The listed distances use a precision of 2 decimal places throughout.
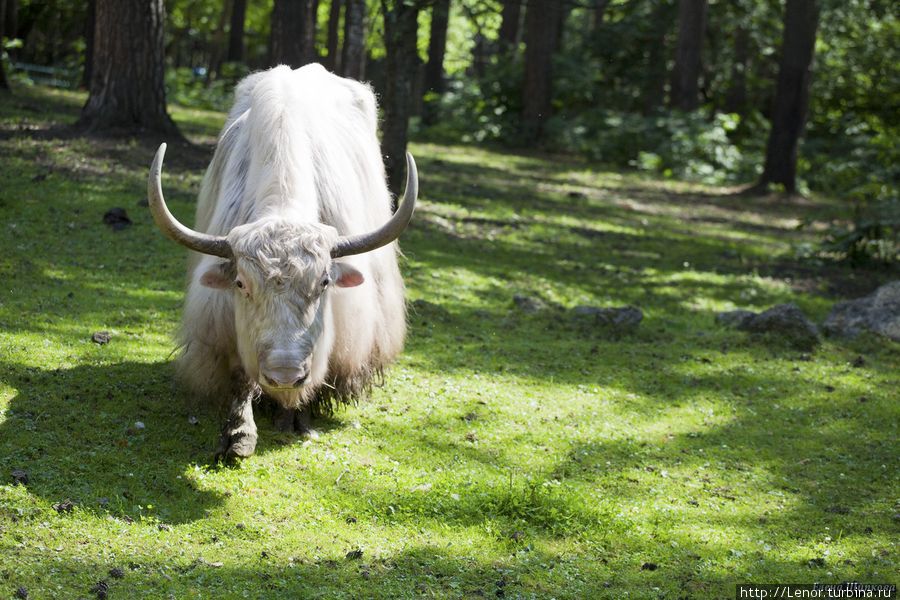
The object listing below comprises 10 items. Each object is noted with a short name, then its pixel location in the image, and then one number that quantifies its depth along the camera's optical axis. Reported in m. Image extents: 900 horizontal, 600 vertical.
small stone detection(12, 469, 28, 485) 4.93
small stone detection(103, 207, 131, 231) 9.91
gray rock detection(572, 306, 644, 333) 9.48
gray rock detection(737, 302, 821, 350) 9.27
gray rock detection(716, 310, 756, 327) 9.84
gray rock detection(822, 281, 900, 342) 9.72
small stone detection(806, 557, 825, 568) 5.19
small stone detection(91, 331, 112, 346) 7.14
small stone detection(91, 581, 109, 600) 4.18
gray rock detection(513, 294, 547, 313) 9.86
